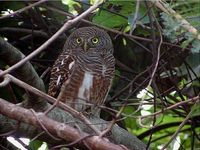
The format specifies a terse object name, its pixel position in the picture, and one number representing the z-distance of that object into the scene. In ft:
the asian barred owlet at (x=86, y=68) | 19.86
